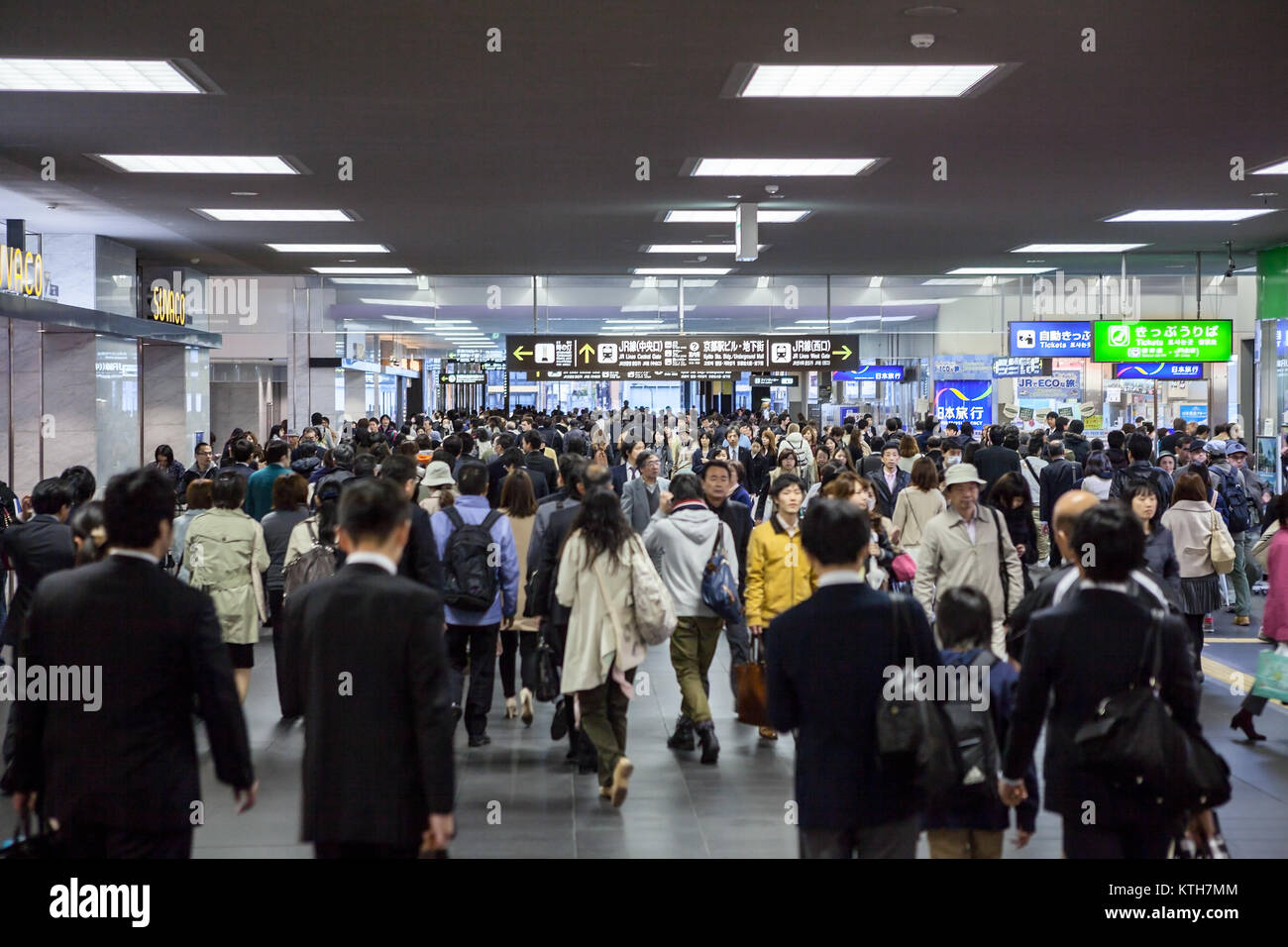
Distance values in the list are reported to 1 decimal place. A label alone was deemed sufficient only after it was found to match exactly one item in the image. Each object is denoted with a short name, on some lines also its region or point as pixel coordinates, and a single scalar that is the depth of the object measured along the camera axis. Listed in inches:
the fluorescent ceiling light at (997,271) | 938.7
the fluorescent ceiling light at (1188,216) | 636.1
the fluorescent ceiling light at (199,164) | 468.1
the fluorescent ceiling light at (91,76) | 331.0
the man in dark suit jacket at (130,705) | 149.2
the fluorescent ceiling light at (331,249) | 746.8
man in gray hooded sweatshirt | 296.4
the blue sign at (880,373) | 1057.5
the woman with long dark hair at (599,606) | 258.5
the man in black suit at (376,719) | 144.8
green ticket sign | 837.8
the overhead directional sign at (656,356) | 834.2
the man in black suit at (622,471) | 481.9
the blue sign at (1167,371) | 855.1
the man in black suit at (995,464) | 550.3
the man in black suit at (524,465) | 422.8
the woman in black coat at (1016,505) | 418.6
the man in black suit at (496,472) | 441.7
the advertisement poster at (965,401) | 997.8
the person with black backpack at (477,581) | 297.0
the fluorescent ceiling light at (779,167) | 476.4
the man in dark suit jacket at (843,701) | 149.4
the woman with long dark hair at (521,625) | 329.1
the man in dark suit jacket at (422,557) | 261.0
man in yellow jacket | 293.1
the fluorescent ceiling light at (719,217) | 610.9
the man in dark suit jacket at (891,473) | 496.7
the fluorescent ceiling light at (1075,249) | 780.6
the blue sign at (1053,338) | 871.7
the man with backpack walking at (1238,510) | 490.9
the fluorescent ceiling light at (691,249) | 749.3
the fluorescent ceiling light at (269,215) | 603.4
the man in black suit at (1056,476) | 531.2
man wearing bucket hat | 298.0
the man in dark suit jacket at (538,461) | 490.0
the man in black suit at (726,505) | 323.6
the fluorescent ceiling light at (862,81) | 343.9
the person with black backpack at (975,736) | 164.4
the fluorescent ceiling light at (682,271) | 898.7
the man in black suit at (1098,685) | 154.6
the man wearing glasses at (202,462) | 537.1
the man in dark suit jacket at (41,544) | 250.7
